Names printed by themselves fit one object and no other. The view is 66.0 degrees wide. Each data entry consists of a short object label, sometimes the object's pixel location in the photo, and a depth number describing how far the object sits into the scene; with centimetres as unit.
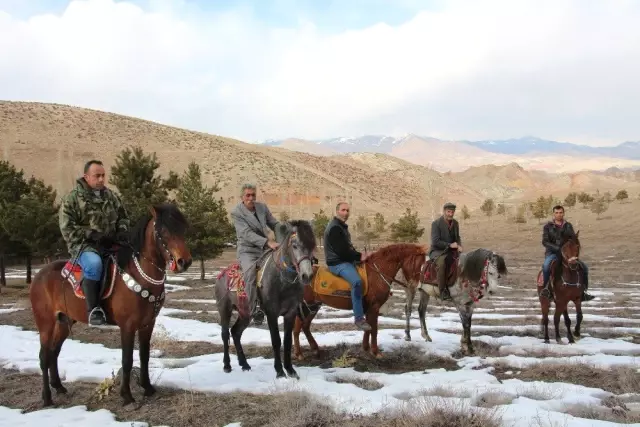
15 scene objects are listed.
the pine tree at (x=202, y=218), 2993
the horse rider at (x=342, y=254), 971
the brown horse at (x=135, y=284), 675
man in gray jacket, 845
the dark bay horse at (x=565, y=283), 1138
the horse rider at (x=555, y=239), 1149
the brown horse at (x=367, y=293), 990
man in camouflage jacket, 675
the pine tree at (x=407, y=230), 5210
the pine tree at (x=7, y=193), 2797
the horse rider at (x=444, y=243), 1089
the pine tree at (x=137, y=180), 2958
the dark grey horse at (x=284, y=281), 758
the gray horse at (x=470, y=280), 1012
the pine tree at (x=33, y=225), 2666
